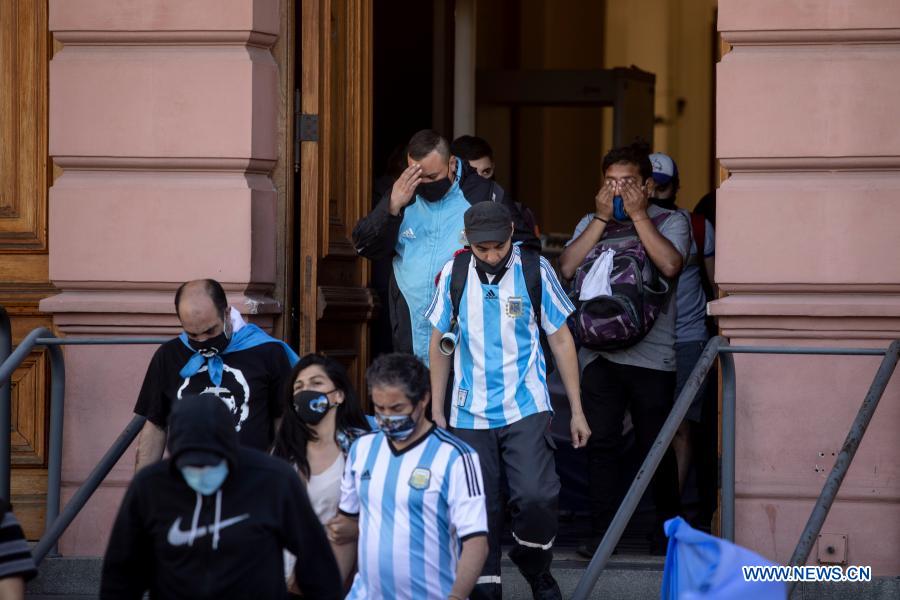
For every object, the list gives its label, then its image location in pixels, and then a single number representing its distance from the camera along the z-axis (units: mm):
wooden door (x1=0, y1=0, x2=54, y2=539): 14805
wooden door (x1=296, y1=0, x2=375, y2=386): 14562
